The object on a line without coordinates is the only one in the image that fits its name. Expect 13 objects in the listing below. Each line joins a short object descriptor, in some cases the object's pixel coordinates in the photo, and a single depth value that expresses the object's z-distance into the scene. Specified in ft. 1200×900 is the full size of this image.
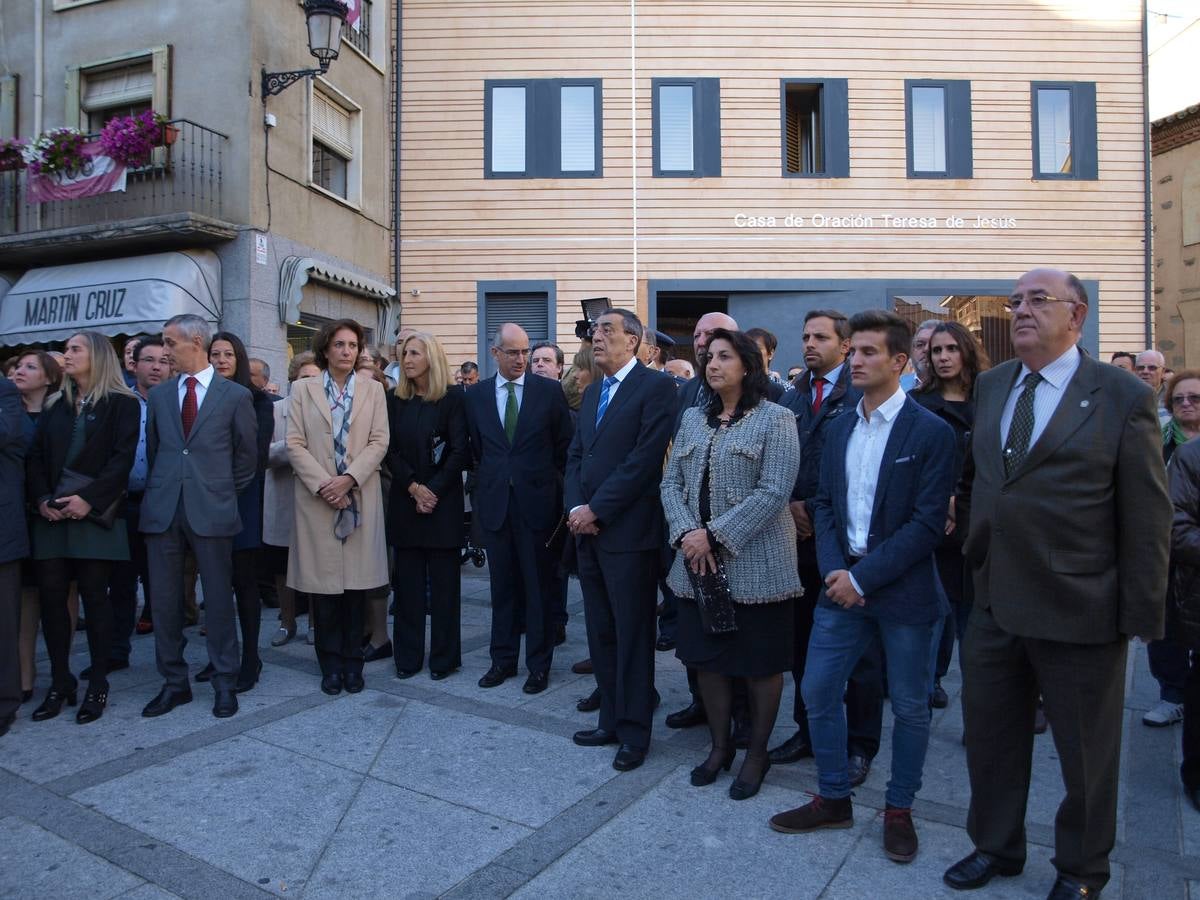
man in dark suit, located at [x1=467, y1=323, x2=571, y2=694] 17.40
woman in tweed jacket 12.23
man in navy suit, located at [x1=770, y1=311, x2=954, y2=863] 10.77
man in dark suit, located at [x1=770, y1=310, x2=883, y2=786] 13.29
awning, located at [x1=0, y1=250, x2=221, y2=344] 36.32
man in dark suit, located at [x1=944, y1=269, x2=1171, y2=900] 9.09
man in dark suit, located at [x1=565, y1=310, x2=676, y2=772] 13.97
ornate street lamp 33.71
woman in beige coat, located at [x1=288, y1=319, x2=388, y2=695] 17.22
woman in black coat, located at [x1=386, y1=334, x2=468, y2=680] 17.83
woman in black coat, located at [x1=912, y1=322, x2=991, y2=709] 14.58
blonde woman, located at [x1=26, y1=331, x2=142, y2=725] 15.74
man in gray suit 16.07
